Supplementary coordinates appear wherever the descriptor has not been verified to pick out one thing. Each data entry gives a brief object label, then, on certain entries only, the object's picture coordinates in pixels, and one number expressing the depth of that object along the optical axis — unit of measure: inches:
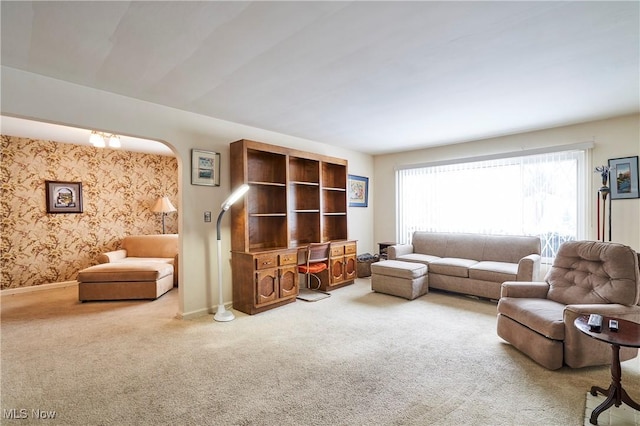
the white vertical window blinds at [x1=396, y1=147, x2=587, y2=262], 162.6
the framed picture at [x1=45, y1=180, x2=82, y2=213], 194.9
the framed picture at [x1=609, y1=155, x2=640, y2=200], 143.6
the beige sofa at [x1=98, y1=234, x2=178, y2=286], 207.9
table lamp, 226.7
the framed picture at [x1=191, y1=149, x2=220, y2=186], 139.9
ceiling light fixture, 150.1
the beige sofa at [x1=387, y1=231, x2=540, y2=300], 152.6
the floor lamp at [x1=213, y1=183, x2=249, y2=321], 133.3
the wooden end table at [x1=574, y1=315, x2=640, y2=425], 66.9
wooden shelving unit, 144.9
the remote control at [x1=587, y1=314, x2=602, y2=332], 72.7
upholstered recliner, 87.7
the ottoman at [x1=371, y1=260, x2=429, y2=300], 162.9
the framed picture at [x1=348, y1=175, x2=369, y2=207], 225.8
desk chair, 164.4
